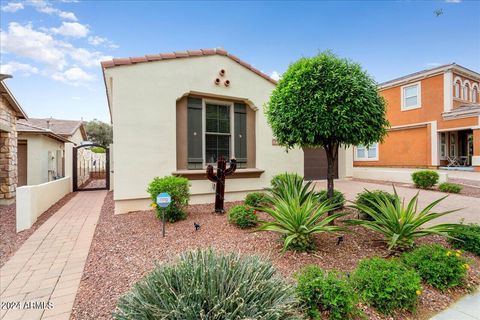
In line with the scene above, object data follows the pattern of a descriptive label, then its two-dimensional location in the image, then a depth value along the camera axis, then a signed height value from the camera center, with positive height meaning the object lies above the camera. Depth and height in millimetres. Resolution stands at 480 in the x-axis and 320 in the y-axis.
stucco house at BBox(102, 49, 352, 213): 6195 +1066
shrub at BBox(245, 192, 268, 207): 5836 -1038
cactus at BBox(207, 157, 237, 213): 5832 -449
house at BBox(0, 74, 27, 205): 7816 +324
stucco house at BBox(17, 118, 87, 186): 10039 +222
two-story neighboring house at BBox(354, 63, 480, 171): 15352 +2665
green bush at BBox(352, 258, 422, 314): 2416 -1361
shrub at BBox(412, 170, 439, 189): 9477 -847
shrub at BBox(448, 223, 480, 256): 3725 -1299
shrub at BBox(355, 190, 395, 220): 4707 -829
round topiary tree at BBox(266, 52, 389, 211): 4133 +965
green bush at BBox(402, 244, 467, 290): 2883 -1371
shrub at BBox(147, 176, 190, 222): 5230 -763
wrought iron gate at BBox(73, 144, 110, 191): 11609 -662
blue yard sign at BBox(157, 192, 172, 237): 4343 -758
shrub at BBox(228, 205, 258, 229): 4715 -1180
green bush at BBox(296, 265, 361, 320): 2197 -1315
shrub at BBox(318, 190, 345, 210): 4842 -844
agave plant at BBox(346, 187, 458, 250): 3461 -1023
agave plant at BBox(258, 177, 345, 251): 3461 -954
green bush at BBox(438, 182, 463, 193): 8531 -1094
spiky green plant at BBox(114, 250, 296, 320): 1796 -1103
